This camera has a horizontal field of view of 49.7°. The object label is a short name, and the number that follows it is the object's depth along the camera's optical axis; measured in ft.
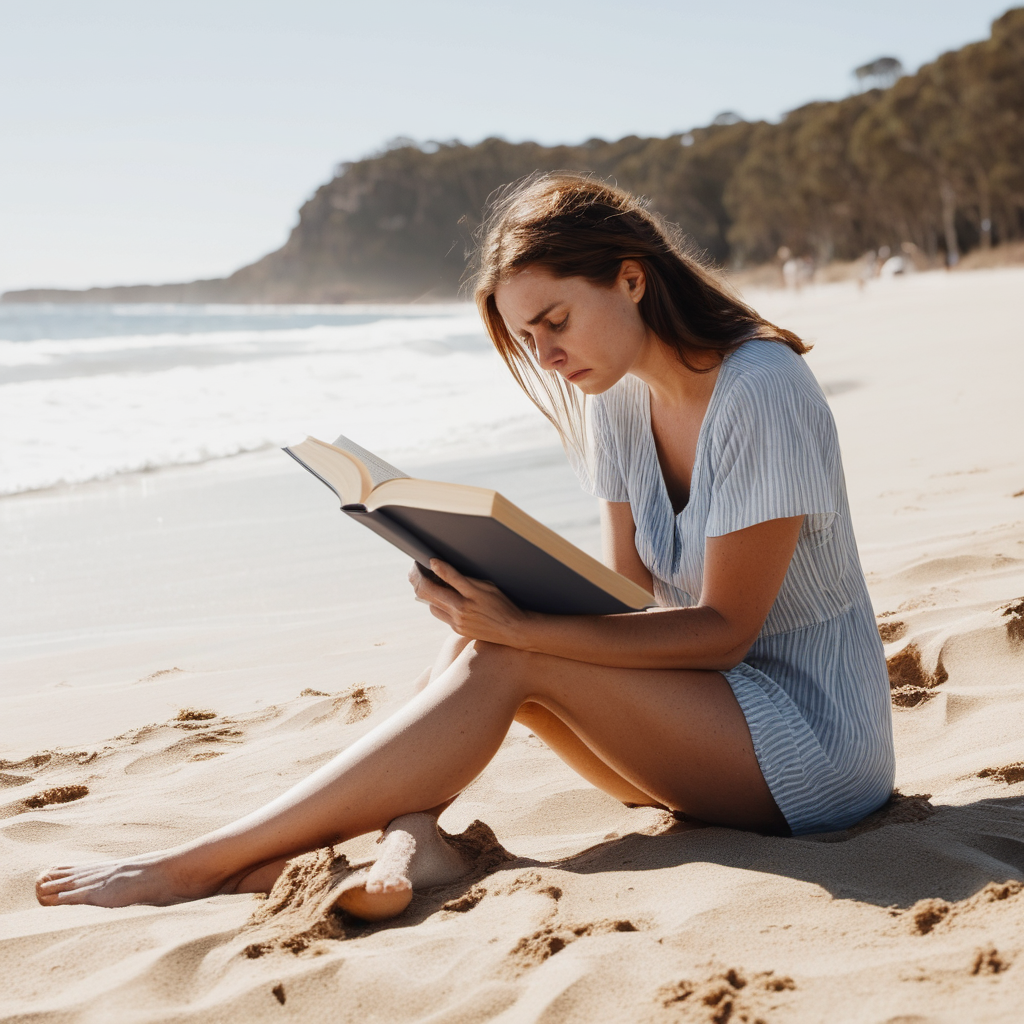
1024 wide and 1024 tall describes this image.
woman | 6.49
